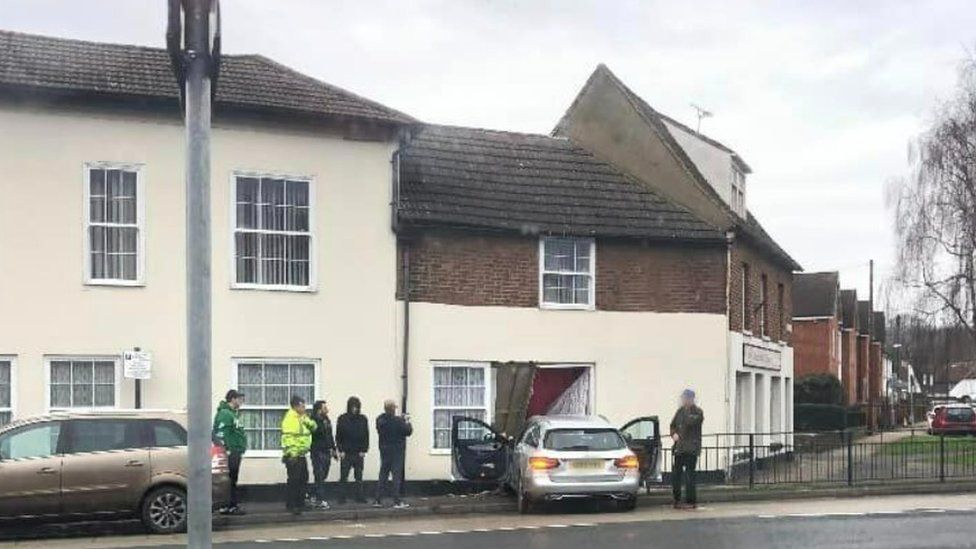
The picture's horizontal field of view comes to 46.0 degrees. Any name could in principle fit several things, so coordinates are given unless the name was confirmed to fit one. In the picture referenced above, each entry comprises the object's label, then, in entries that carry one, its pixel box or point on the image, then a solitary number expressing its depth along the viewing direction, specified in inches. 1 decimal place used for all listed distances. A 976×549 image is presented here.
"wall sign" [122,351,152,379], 687.1
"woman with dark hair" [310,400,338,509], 683.4
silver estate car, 639.8
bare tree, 1418.6
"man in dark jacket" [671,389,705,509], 690.2
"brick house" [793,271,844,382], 2106.3
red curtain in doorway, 863.1
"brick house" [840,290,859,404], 2353.6
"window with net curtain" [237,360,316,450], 740.6
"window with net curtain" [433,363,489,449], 793.6
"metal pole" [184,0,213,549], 145.1
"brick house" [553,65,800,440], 913.5
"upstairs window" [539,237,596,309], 837.8
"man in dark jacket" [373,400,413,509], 700.7
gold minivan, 562.9
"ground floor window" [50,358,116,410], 702.5
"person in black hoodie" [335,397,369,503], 702.5
